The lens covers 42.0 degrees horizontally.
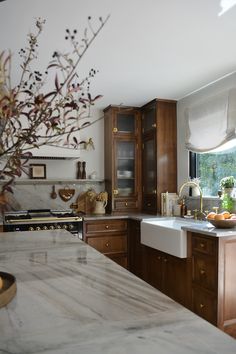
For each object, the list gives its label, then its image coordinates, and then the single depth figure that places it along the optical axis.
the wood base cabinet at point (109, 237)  3.85
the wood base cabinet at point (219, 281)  2.43
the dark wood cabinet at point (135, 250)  3.77
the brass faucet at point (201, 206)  3.38
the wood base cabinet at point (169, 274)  2.86
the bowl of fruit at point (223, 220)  2.59
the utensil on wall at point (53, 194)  4.32
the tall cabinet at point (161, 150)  4.05
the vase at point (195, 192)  3.70
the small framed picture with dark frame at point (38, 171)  4.22
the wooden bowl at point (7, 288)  0.89
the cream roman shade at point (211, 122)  3.08
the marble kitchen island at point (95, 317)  0.65
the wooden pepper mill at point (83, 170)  4.41
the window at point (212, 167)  3.29
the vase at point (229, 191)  3.00
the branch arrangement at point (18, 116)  0.68
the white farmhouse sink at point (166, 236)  2.77
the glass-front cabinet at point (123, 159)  4.32
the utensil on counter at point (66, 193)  4.34
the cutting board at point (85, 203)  4.44
